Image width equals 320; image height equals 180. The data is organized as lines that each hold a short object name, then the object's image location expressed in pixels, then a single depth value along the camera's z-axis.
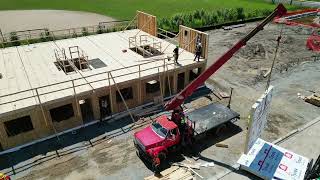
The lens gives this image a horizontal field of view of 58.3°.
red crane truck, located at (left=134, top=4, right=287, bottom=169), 16.11
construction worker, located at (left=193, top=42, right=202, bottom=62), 24.82
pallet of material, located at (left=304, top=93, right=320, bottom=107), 23.80
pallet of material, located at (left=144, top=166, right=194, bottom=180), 16.19
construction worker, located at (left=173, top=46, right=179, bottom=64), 23.86
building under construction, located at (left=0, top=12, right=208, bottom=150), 18.98
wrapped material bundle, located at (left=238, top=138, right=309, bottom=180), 16.30
